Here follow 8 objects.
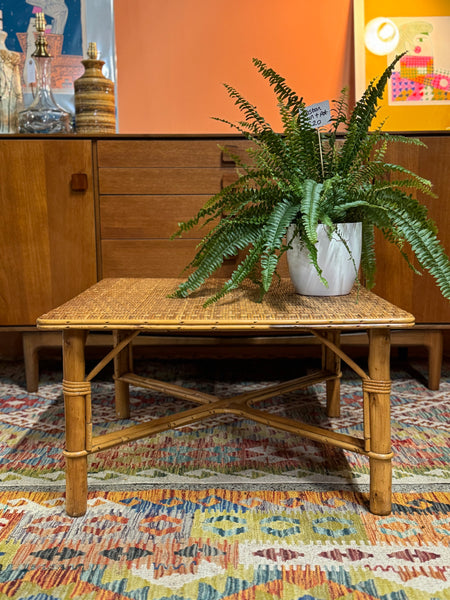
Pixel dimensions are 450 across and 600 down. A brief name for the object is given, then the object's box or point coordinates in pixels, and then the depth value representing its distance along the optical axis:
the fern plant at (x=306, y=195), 1.25
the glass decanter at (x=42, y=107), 2.16
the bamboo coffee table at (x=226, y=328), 1.17
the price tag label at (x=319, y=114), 1.45
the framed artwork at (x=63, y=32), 2.41
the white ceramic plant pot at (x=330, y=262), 1.34
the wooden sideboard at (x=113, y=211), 2.00
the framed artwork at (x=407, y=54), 2.40
